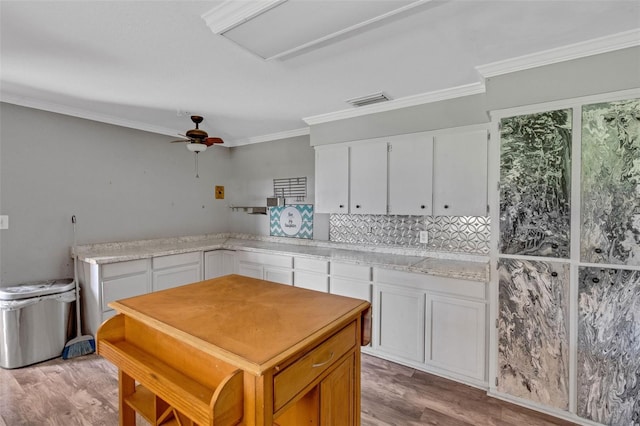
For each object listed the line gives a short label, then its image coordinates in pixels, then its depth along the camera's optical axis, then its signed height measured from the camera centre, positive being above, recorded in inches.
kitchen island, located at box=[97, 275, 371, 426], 39.2 -22.8
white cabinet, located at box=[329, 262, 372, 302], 112.3 -28.0
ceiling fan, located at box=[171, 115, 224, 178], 113.0 +24.8
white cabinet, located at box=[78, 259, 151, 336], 117.4 -31.5
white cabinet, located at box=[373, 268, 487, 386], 92.2 -38.1
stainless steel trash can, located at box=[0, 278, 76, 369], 103.3 -40.2
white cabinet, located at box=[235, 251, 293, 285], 135.7 -28.0
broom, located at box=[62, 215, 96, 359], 111.7 -51.0
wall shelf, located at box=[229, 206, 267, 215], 176.2 -1.5
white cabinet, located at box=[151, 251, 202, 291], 134.9 -29.4
